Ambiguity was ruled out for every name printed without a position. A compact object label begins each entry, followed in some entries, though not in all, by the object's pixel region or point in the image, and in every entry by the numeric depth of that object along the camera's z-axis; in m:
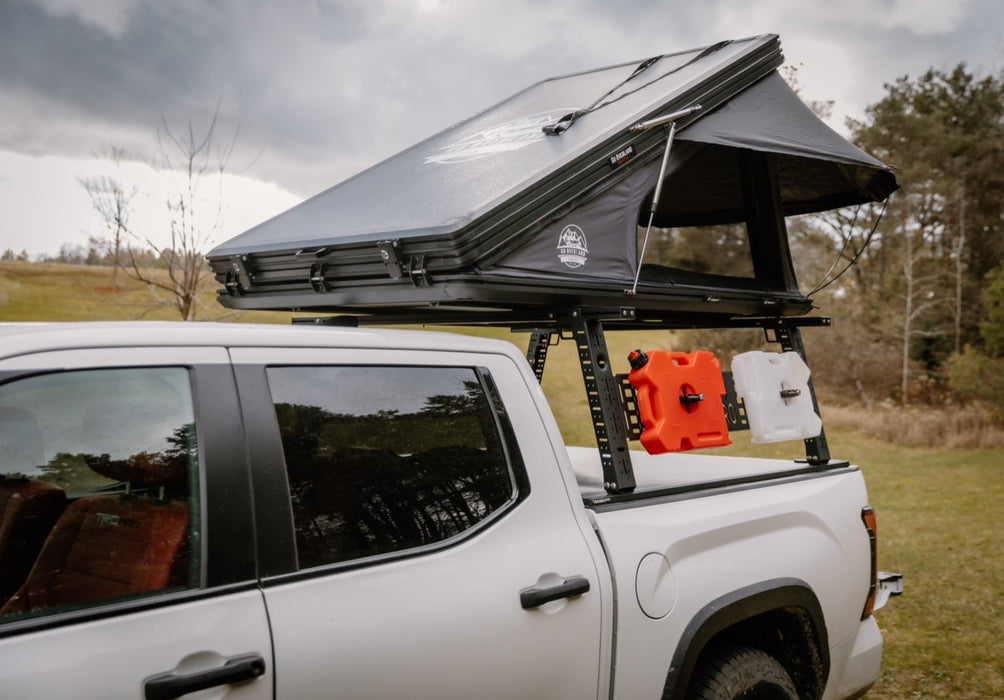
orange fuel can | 3.01
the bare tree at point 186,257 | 12.16
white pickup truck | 1.74
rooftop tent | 2.85
